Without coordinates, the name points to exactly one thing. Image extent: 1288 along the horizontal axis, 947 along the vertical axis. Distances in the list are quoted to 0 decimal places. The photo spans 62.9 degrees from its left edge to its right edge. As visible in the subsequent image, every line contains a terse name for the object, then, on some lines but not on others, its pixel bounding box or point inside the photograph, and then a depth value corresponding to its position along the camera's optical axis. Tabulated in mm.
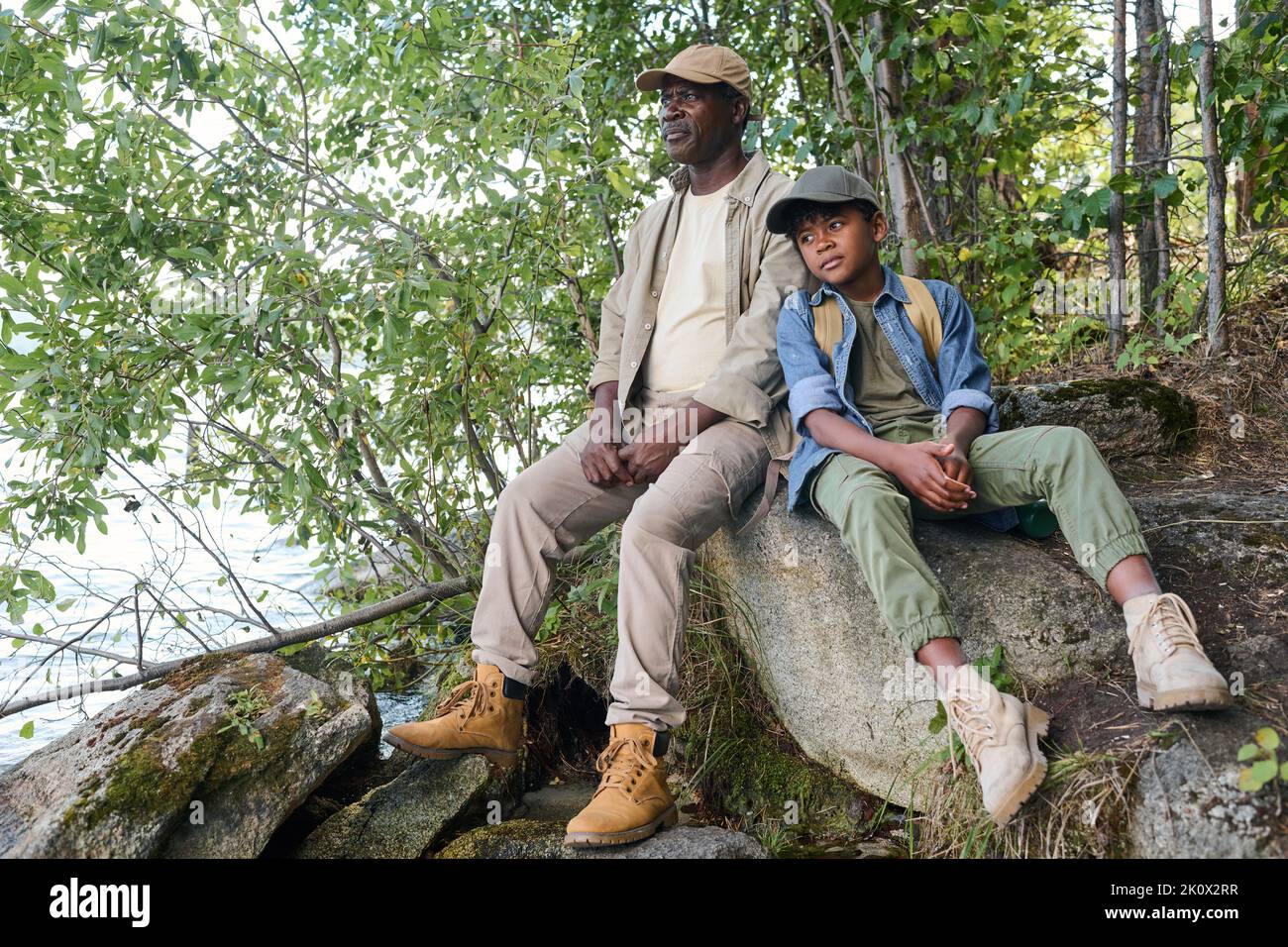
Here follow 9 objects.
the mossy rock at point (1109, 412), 3973
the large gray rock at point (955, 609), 2807
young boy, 2391
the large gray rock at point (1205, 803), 2111
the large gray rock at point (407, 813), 3107
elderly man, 2859
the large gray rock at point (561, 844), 2672
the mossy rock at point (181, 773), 2812
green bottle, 3072
